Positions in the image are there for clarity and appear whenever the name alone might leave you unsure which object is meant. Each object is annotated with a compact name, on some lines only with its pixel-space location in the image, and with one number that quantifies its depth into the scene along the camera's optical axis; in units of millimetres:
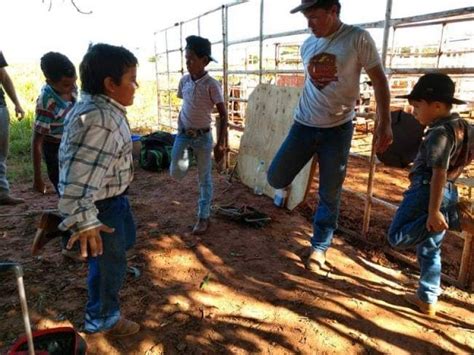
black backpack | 6234
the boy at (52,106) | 2857
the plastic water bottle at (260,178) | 4828
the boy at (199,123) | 3420
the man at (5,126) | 4402
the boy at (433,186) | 2049
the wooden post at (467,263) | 2676
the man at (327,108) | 2518
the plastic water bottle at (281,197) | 4311
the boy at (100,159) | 1571
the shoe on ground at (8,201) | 4535
